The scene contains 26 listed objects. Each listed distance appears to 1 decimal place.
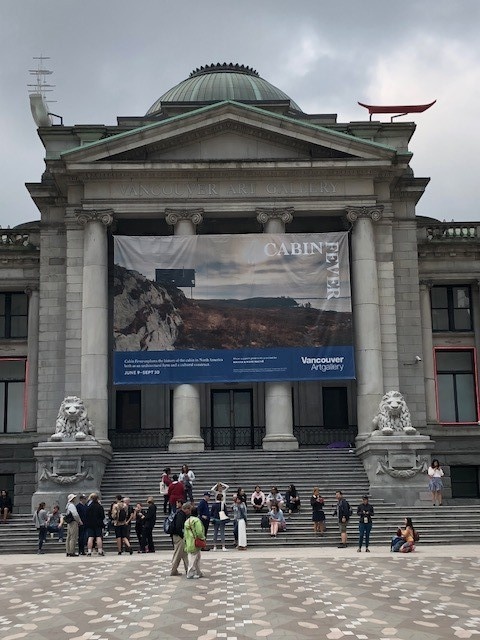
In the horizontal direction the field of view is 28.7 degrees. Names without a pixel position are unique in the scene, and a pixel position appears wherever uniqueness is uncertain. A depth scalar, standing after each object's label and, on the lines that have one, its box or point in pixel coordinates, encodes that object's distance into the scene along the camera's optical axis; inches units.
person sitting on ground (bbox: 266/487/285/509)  1259.8
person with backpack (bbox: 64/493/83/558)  1141.7
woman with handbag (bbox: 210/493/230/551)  1159.6
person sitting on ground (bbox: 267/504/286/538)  1240.2
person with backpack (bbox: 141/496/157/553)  1121.8
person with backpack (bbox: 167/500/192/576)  874.8
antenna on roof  1921.8
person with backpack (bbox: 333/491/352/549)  1194.6
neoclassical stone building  1630.2
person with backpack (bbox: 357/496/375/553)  1124.5
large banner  1621.6
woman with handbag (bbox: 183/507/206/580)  836.0
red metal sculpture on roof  1846.7
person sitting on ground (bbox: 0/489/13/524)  1476.5
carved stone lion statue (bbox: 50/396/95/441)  1477.6
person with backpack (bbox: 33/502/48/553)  1199.6
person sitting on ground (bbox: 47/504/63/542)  1236.0
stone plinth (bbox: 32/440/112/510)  1439.5
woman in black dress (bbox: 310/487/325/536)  1240.8
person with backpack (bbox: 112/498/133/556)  1147.3
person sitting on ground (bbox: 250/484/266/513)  1332.4
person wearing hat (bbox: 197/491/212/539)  1104.8
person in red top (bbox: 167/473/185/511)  1197.7
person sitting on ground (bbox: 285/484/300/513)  1326.3
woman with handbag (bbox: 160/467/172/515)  1289.7
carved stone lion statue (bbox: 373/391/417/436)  1502.2
